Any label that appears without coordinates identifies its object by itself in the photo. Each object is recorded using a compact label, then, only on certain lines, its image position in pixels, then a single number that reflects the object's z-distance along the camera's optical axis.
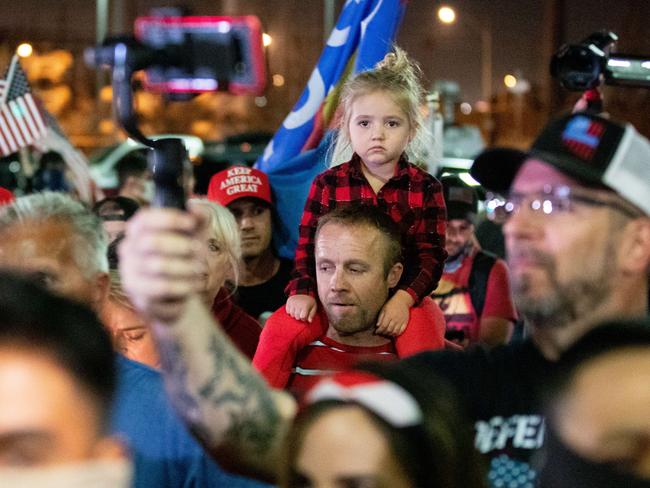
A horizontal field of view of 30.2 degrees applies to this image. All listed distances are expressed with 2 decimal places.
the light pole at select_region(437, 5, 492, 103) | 48.66
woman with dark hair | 2.17
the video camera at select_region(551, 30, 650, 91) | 5.59
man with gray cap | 2.42
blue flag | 6.61
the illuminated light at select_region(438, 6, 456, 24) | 25.12
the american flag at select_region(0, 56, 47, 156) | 8.12
